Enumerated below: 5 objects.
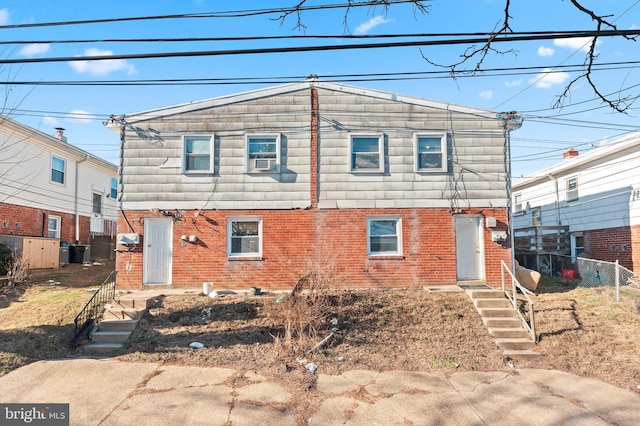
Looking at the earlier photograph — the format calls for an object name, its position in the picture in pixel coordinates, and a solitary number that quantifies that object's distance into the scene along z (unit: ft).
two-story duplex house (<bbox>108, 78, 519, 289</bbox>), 37.32
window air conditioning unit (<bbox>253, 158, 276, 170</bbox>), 37.96
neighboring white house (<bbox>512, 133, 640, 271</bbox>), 46.14
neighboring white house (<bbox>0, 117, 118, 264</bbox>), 53.11
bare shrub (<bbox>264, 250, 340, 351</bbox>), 25.66
